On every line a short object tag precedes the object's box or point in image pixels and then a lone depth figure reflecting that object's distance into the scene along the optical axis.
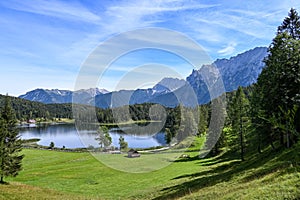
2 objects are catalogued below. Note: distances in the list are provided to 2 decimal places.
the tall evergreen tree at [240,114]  41.09
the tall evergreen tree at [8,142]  36.31
